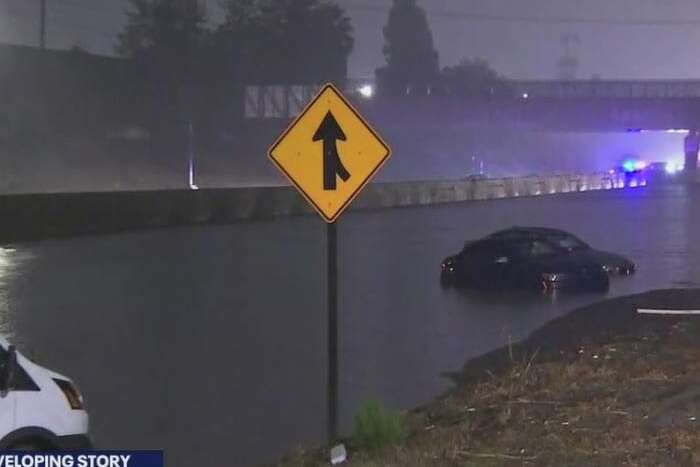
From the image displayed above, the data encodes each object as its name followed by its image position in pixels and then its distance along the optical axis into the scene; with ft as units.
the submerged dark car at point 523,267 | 86.63
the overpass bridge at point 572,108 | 317.01
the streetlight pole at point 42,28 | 245.24
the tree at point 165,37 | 270.46
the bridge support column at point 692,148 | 401.66
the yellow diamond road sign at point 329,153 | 30.30
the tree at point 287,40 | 296.10
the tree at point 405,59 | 352.49
